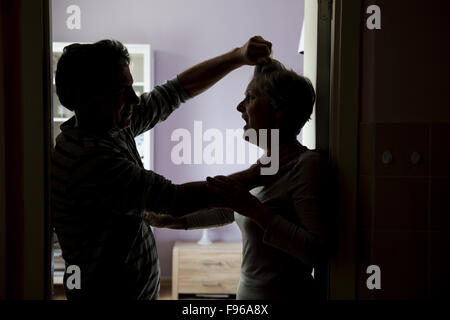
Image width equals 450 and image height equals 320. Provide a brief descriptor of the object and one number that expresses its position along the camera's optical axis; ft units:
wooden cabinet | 10.21
